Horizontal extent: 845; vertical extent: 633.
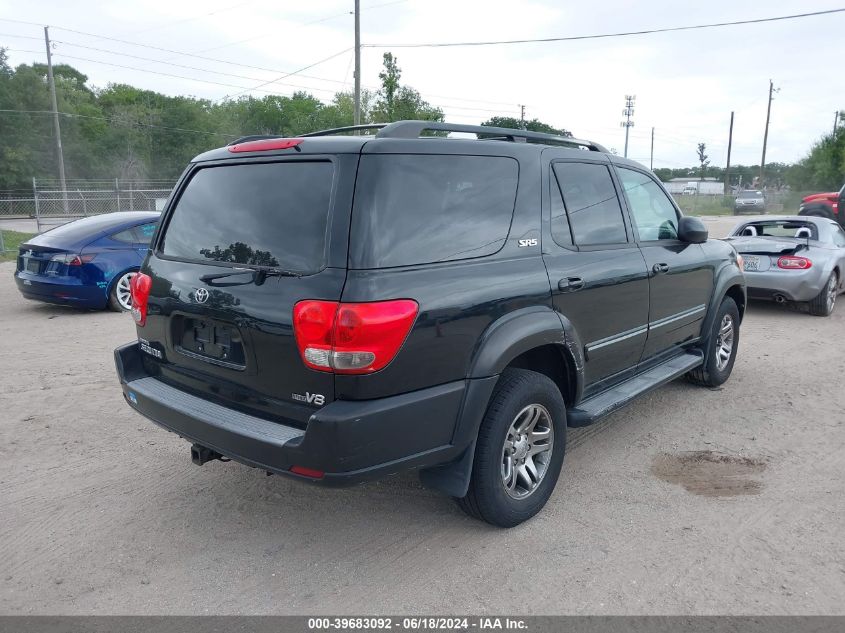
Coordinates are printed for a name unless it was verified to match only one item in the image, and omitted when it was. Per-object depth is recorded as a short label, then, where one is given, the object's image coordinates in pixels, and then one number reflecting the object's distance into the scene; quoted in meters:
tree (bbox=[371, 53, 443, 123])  29.58
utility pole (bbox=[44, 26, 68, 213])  37.53
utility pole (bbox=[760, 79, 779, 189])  60.59
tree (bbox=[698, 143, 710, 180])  100.00
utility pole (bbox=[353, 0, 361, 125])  25.42
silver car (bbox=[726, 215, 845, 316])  8.76
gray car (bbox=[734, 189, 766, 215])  46.38
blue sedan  8.35
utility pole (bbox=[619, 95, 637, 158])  64.81
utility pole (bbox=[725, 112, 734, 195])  66.38
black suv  2.75
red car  10.77
